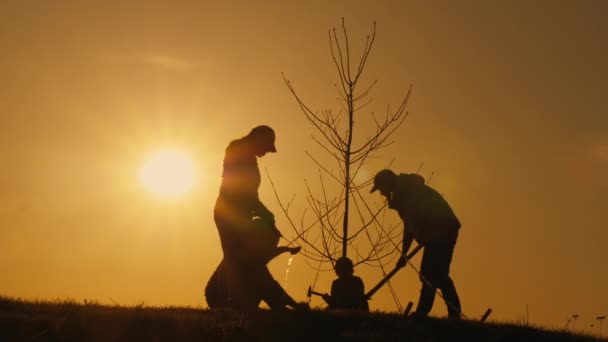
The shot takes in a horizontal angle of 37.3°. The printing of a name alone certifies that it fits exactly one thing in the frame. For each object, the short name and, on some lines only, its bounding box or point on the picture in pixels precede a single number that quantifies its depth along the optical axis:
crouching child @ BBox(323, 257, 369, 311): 13.31
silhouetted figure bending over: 12.61
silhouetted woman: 11.49
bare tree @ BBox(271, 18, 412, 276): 14.34
